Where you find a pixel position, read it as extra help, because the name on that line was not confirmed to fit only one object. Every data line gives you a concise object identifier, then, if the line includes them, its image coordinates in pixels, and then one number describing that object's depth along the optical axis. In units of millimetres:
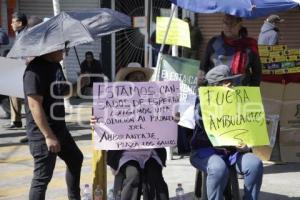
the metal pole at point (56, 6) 10328
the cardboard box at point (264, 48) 6535
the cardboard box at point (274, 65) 6520
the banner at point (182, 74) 6371
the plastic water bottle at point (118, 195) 4496
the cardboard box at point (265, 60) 6496
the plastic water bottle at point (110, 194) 4788
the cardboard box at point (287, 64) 6575
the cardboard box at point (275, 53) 6535
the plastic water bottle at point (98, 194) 4781
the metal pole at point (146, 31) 12639
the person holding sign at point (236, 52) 5316
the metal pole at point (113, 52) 13555
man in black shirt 4254
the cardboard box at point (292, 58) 6624
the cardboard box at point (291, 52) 6644
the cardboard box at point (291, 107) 6477
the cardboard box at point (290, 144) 6539
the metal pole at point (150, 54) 12659
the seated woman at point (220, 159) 4367
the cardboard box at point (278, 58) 6531
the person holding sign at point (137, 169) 4359
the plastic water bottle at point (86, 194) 4843
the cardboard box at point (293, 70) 6574
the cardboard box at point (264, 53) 6497
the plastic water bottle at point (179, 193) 4871
